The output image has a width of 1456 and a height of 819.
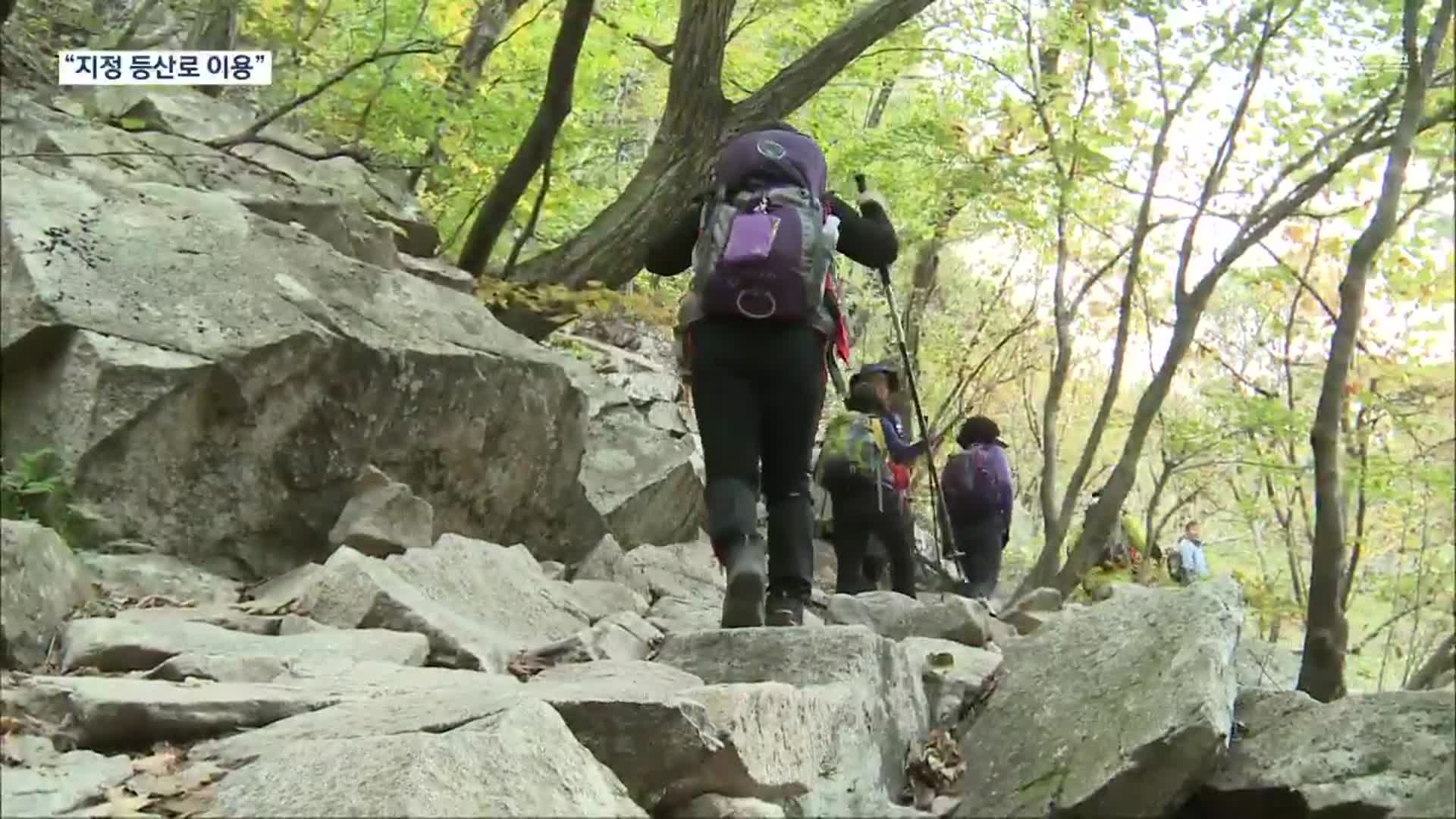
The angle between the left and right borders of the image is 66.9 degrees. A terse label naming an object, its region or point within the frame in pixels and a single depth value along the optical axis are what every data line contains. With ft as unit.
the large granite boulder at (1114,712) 10.50
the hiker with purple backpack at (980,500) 28.60
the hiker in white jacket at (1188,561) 38.26
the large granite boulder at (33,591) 10.46
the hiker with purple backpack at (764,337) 14.21
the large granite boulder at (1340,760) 10.65
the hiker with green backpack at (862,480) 25.16
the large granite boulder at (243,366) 14.35
